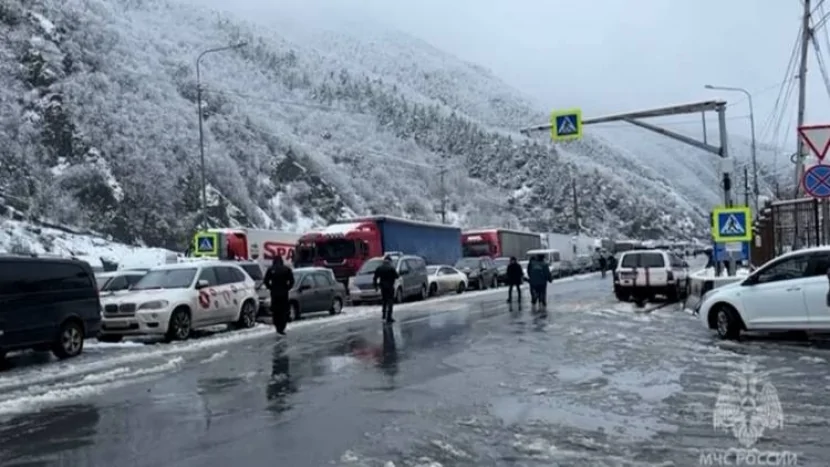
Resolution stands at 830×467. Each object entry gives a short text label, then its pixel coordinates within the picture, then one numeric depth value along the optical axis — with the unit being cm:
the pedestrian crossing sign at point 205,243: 3522
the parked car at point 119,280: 2358
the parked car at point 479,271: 4334
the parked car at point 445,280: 3794
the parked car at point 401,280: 3278
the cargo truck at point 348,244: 3772
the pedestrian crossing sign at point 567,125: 2542
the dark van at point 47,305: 1521
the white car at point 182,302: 1930
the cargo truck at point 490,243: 5406
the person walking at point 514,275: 2955
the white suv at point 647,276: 2792
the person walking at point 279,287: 1998
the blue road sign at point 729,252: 2204
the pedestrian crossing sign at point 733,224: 2111
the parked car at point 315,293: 2544
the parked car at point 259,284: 2506
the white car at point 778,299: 1465
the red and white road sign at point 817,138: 1287
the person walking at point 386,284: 2270
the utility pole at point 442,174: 8494
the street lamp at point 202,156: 3770
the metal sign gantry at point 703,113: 2277
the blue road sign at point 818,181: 1330
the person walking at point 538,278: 2723
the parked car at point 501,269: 4722
